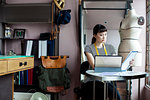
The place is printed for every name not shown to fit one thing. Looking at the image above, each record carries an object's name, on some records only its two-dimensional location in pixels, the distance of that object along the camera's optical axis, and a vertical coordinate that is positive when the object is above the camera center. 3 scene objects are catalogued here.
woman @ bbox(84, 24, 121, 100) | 2.09 +0.01
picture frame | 2.80 +0.25
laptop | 1.46 -0.16
